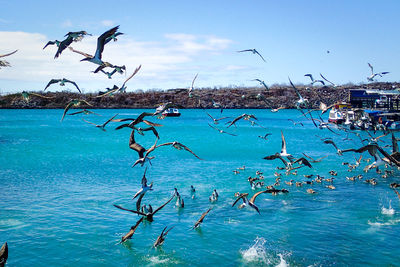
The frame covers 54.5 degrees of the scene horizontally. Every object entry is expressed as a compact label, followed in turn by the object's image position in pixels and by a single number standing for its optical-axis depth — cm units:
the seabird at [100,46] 1111
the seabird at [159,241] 1600
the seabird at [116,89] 1198
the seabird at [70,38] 1124
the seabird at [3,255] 820
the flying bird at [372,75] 2194
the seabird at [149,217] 1216
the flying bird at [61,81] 1256
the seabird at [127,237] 1508
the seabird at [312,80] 2036
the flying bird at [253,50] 1894
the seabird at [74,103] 1275
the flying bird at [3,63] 975
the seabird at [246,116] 1809
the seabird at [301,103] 1889
